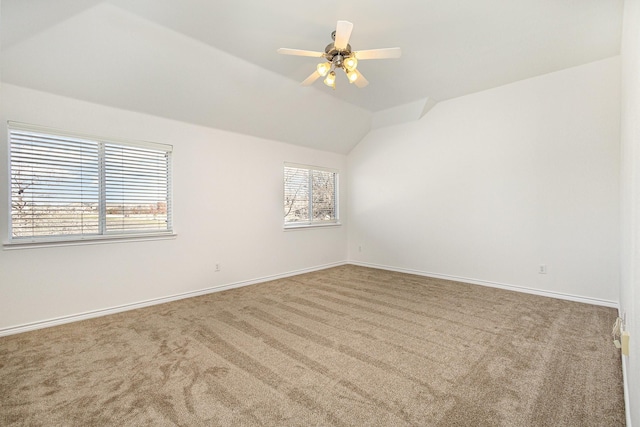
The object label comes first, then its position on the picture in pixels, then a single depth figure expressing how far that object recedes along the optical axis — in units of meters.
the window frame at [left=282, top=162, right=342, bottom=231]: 5.26
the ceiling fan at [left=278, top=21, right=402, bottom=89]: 2.48
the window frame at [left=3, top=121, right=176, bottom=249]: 2.83
